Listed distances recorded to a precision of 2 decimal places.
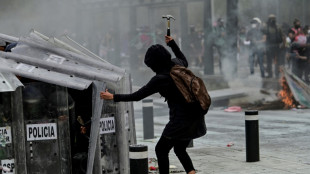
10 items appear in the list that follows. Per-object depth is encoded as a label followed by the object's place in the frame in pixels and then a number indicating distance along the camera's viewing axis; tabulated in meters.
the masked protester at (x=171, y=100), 7.05
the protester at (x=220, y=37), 23.41
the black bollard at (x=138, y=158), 6.50
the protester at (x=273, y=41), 21.06
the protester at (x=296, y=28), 19.50
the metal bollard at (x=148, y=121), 12.26
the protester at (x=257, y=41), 21.70
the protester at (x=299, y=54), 18.09
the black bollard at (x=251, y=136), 9.17
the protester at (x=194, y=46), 29.27
